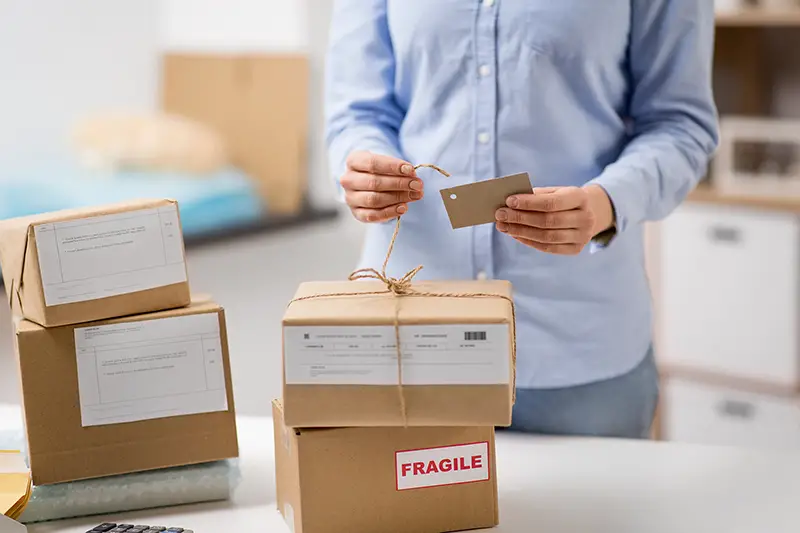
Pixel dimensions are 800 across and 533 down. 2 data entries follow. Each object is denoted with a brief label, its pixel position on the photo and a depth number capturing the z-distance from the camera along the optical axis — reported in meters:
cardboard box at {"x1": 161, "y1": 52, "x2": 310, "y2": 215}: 3.69
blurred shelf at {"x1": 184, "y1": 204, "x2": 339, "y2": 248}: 3.51
